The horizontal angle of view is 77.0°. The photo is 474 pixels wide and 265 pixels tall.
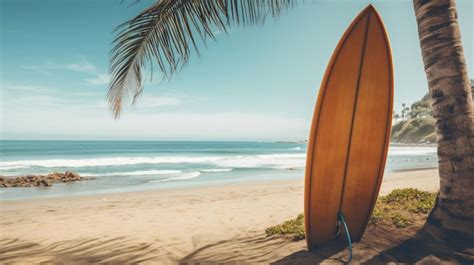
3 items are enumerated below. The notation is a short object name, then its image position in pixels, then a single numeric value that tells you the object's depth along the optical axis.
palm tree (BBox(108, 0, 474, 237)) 2.33
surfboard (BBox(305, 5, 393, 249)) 2.48
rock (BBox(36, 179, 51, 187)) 9.61
